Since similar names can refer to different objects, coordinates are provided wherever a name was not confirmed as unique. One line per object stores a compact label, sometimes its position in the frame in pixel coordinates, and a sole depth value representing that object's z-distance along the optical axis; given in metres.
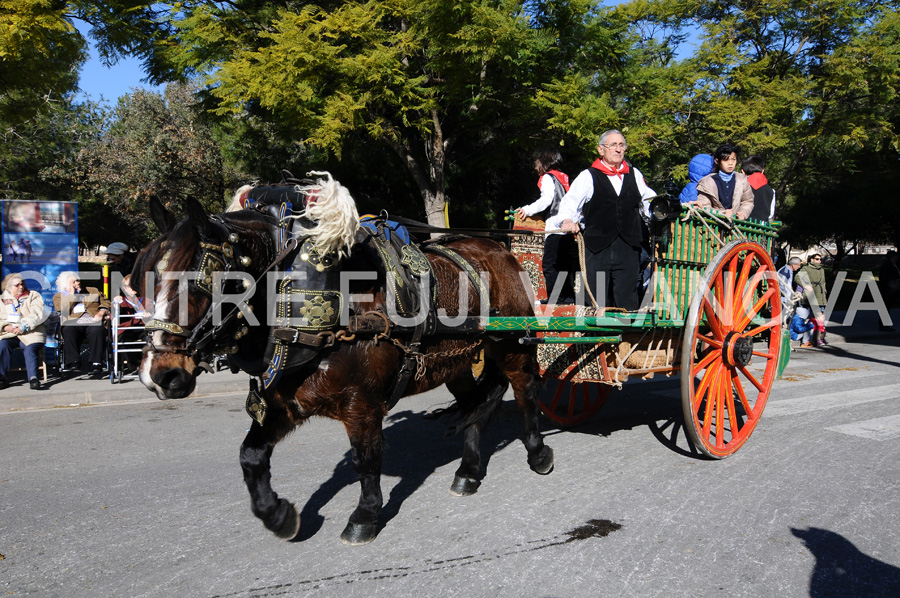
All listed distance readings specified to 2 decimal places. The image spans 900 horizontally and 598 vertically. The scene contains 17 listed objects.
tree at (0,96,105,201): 24.12
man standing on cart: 4.90
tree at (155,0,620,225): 9.82
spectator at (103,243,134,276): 8.50
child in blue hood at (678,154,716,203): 6.34
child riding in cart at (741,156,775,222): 6.44
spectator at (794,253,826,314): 13.23
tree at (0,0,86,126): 8.66
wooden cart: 4.74
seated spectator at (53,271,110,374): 9.49
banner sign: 10.35
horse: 3.04
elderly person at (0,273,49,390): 8.77
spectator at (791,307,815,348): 13.40
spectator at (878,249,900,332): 15.96
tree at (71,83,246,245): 21.98
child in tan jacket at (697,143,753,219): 5.93
